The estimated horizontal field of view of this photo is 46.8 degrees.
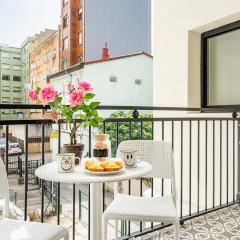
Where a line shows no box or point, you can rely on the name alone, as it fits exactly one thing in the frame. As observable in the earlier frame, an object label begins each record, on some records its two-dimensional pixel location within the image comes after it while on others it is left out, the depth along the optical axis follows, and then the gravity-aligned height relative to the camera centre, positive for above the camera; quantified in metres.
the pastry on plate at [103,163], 1.28 -0.20
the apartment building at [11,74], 29.59 +5.19
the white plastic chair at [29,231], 1.14 -0.47
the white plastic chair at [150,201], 1.45 -0.48
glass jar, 1.43 -0.14
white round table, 1.15 -0.24
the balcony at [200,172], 1.83 -0.62
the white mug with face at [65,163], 1.28 -0.20
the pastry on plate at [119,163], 1.33 -0.20
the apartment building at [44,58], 25.03 +5.89
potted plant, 1.40 +0.08
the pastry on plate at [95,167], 1.24 -0.21
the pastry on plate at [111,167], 1.25 -0.21
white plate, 1.22 -0.23
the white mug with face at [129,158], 1.42 -0.19
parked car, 17.95 -1.82
